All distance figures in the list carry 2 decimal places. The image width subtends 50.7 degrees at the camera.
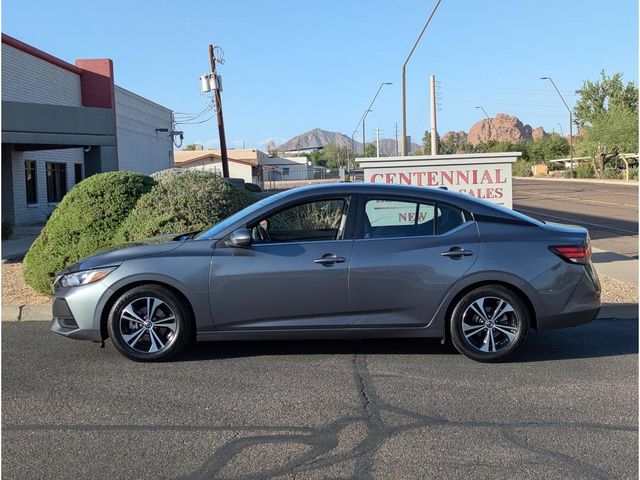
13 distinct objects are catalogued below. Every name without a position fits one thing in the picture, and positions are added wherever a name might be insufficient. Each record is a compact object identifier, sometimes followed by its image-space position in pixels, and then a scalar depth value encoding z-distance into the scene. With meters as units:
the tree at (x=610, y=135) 58.39
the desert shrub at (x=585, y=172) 69.69
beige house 72.12
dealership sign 11.90
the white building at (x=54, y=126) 16.95
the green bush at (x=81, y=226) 8.95
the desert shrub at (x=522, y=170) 93.12
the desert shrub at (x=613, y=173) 62.14
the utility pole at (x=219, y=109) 29.09
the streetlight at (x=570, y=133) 63.92
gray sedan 5.91
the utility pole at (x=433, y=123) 18.94
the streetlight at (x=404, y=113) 21.95
